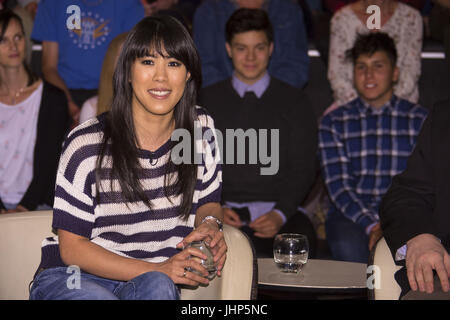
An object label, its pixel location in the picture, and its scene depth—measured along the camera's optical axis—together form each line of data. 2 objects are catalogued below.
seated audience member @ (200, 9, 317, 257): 3.87
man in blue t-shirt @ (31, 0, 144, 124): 4.39
